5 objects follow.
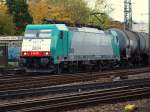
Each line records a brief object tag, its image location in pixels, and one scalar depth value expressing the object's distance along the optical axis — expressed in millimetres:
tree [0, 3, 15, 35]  61938
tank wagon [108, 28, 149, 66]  40594
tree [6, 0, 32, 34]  70938
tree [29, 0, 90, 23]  76625
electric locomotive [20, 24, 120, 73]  29297
